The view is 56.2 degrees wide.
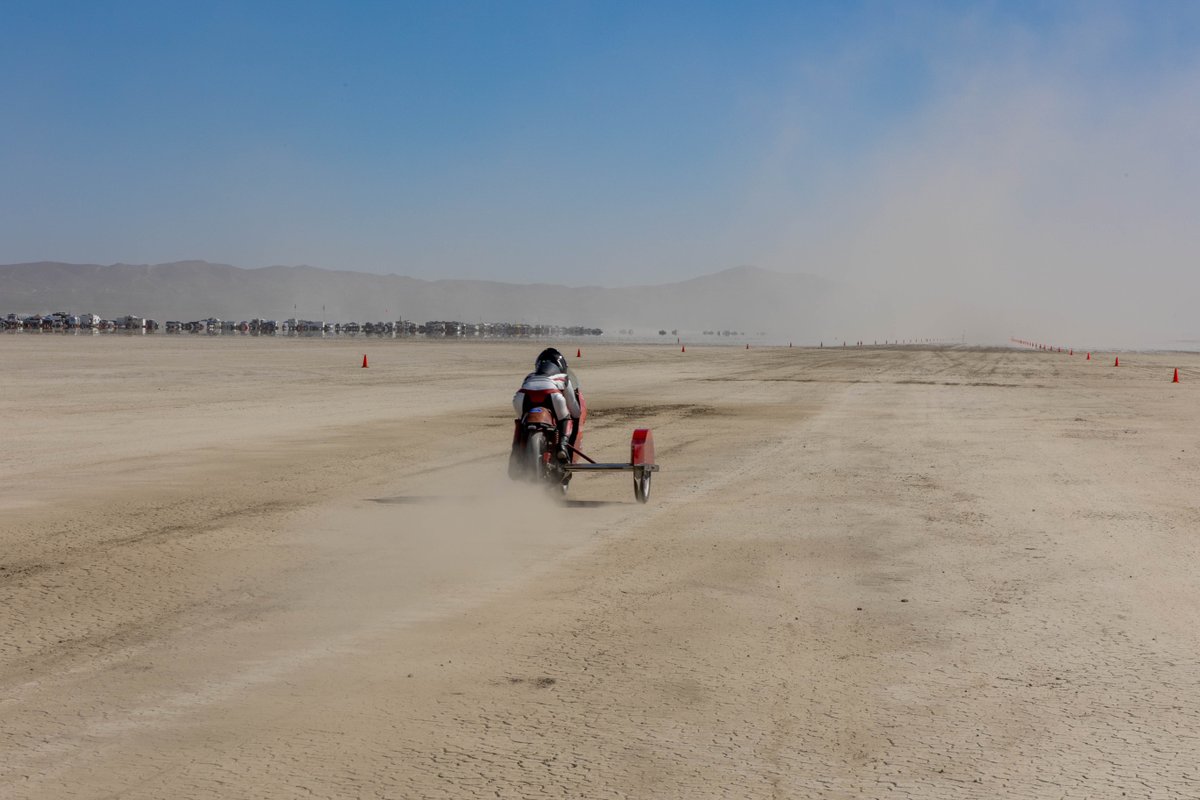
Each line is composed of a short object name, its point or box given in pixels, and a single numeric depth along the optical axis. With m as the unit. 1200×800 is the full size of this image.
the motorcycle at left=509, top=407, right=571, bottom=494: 11.76
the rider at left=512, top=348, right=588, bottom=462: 12.00
